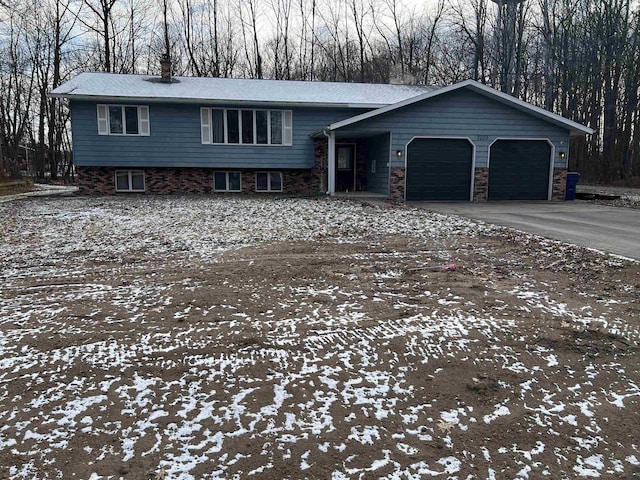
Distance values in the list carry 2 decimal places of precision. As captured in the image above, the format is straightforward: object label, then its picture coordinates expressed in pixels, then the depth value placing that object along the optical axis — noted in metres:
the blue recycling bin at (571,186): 16.19
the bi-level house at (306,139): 15.31
